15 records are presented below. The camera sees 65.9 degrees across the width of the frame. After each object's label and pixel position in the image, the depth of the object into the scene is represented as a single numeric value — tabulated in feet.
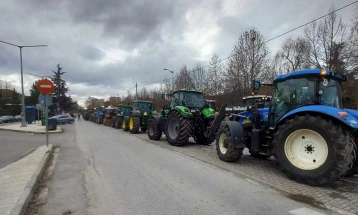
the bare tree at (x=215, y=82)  108.78
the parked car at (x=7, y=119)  177.03
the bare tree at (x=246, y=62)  92.89
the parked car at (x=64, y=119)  129.78
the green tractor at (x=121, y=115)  84.72
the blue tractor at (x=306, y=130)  18.31
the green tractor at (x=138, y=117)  63.82
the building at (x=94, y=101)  333.66
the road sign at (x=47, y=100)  40.15
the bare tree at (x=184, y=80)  135.54
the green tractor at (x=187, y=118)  38.32
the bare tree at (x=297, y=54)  107.14
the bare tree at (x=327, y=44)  91.41
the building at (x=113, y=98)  314.55
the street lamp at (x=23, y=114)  86.60
